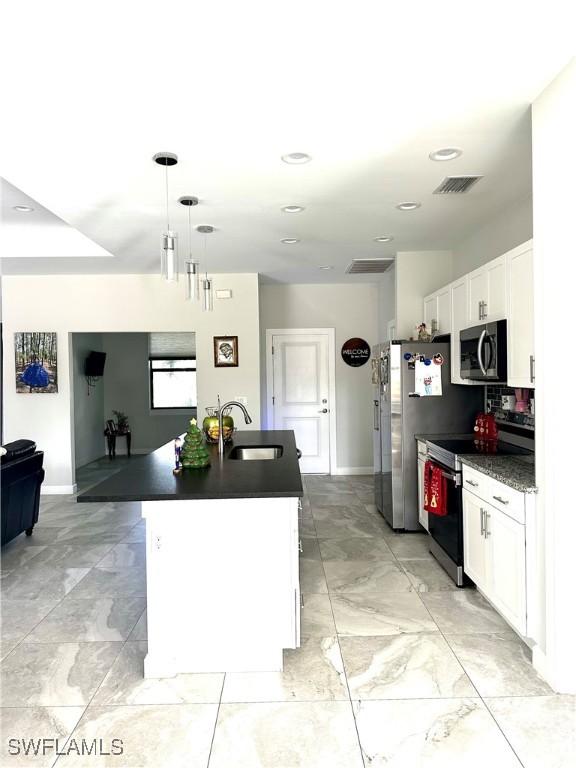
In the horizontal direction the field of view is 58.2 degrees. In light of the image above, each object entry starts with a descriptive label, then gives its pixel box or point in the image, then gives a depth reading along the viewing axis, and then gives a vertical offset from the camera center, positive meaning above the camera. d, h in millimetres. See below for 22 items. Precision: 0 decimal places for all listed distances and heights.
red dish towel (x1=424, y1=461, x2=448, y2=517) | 3520 -810
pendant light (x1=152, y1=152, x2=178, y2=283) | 2775 +680
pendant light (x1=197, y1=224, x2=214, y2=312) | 3939 +663
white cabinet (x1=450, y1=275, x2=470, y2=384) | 3885 +446
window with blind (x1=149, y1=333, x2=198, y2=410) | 9477 +146
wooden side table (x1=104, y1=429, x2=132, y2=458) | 8914 -1035
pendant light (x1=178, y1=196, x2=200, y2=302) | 3334 +685
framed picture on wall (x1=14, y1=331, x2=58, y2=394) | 6066 +268
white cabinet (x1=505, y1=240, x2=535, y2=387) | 2775 +328
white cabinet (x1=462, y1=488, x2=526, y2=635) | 2492 -980
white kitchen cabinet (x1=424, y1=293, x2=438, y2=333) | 4707 +590
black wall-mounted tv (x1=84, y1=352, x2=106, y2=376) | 8375 +260
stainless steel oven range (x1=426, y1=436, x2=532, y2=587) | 3328 -903
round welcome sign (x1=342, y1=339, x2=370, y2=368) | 6969 +322
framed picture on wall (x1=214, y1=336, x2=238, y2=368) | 6059 +315
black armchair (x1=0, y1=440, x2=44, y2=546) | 3977 -858
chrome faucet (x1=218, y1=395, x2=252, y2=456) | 3525 -306
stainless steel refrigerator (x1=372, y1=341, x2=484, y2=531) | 4391 -328
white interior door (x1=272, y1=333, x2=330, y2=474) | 6996 -64
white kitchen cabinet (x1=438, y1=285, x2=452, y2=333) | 4301 +547
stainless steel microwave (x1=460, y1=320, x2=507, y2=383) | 3154 +144
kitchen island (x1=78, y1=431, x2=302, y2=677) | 2400 -951
